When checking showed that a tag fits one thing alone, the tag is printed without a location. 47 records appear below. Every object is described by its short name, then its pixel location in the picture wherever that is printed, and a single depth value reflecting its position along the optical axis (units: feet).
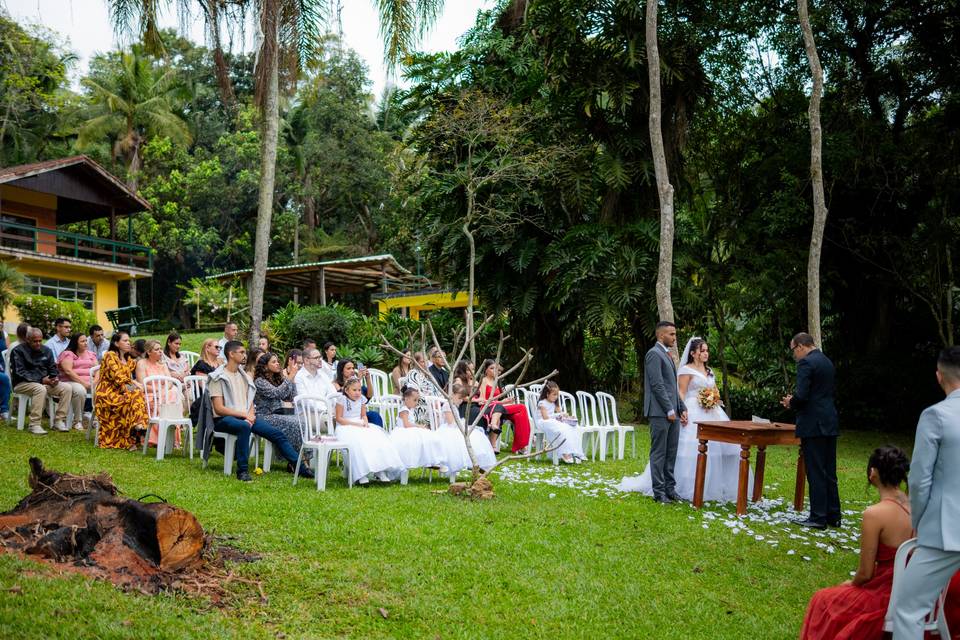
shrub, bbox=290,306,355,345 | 68.69
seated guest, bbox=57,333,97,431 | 38.73
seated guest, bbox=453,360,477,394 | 35.55
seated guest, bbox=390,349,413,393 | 41.50
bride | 28.96
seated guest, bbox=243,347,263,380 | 32.94
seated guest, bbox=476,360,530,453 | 39.65
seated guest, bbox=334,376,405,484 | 28.55
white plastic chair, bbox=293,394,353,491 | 27.63
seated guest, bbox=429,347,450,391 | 42.61
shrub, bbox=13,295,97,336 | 71.46
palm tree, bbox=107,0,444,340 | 47.09
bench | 89.74
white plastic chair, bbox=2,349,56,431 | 37.15
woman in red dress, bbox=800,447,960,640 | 12.64
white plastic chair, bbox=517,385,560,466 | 38.75
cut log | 16.29
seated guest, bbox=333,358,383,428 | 32.73
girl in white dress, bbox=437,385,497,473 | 30.42
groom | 27.53
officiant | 24.56
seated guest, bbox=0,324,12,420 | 38.32
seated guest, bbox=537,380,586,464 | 37.55
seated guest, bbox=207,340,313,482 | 29.35
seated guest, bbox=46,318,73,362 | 41.50
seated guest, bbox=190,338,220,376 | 36.42
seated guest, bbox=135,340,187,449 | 33.60
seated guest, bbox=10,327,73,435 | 36.94
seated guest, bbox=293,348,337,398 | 33.06
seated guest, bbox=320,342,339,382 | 36.29
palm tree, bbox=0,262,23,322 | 62.90
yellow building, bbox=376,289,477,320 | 86.02
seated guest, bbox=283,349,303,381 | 35.63
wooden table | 25.34
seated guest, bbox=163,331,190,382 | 37.55
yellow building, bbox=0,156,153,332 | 88.38
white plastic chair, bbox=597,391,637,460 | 40.11
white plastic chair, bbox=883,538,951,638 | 12.00
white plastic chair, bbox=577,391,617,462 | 39.43
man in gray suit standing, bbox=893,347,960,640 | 11.76
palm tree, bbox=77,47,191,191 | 116.06
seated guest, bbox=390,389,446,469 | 29.94
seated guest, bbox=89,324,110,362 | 41.49
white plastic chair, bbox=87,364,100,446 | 34.53
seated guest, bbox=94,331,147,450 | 34.37
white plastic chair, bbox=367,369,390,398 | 42.04
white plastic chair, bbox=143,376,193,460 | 32.19
